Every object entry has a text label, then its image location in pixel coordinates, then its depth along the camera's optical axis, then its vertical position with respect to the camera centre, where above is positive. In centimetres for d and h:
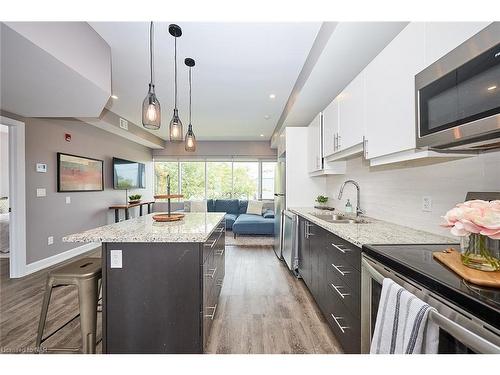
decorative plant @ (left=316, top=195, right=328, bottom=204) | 333 -21
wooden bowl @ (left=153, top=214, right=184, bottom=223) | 200 -30
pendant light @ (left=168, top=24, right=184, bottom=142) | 217 +56
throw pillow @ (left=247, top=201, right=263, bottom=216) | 620 -63
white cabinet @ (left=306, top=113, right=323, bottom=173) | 294 +56
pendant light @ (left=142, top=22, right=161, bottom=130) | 170 +58
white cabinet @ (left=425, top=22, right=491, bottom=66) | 91 +68
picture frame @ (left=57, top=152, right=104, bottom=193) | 359 +23
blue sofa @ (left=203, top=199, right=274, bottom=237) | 527 -84
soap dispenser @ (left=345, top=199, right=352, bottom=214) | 265 -26
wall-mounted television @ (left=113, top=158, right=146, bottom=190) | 502 +29
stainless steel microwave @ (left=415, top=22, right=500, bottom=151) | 82 +39
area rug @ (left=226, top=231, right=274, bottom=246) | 481 -127
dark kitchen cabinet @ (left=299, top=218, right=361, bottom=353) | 137 -74
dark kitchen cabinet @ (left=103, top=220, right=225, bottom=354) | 145 -75
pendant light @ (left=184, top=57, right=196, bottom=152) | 257 +56
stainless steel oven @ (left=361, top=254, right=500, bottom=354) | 61 -43
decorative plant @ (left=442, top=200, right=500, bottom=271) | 77 -16
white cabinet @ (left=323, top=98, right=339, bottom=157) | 236 +67
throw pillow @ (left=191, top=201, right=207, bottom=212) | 626 -60
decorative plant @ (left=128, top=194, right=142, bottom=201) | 548 -28
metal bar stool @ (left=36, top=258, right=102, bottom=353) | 144 -73
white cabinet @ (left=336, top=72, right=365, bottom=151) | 183 +65
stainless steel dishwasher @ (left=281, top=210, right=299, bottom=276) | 298 -77
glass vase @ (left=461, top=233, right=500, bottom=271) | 84 -27
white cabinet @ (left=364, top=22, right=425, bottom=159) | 125 +61
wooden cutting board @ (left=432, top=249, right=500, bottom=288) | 74 -33
